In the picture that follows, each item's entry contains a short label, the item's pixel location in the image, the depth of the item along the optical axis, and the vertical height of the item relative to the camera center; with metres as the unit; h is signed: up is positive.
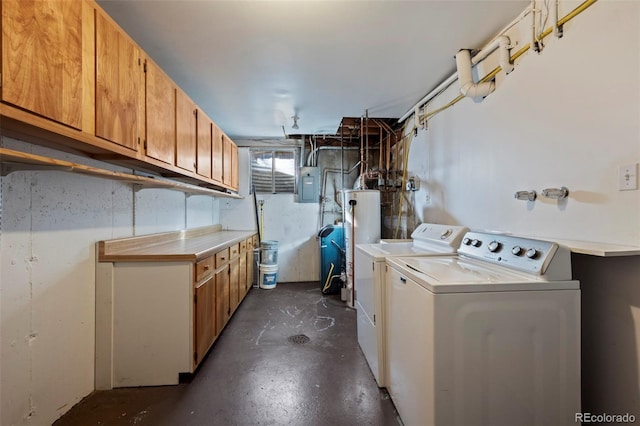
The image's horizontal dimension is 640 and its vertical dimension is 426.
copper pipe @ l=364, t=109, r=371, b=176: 3.14 +1.19
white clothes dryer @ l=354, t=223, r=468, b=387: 1.76 -0.44
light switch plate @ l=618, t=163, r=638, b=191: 1.05 +0.16
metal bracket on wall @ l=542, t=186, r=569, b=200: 1.31 +0.12
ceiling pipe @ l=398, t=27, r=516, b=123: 1.64 +1.16
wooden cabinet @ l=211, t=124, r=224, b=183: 2.95 +0.74
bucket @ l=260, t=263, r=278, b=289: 3.99 -0.92
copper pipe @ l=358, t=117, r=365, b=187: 3.43 +0.79
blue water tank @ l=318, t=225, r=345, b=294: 3.80 -0.56
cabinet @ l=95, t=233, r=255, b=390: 1.74 -0.73
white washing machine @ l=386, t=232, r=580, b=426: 1.10 -0.57
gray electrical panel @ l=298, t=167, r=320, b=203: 4.34 +0.54
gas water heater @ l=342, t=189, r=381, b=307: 3.25 -0.03
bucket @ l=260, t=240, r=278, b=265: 3.97 -0.55
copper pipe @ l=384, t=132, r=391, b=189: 3.65 +0.93
